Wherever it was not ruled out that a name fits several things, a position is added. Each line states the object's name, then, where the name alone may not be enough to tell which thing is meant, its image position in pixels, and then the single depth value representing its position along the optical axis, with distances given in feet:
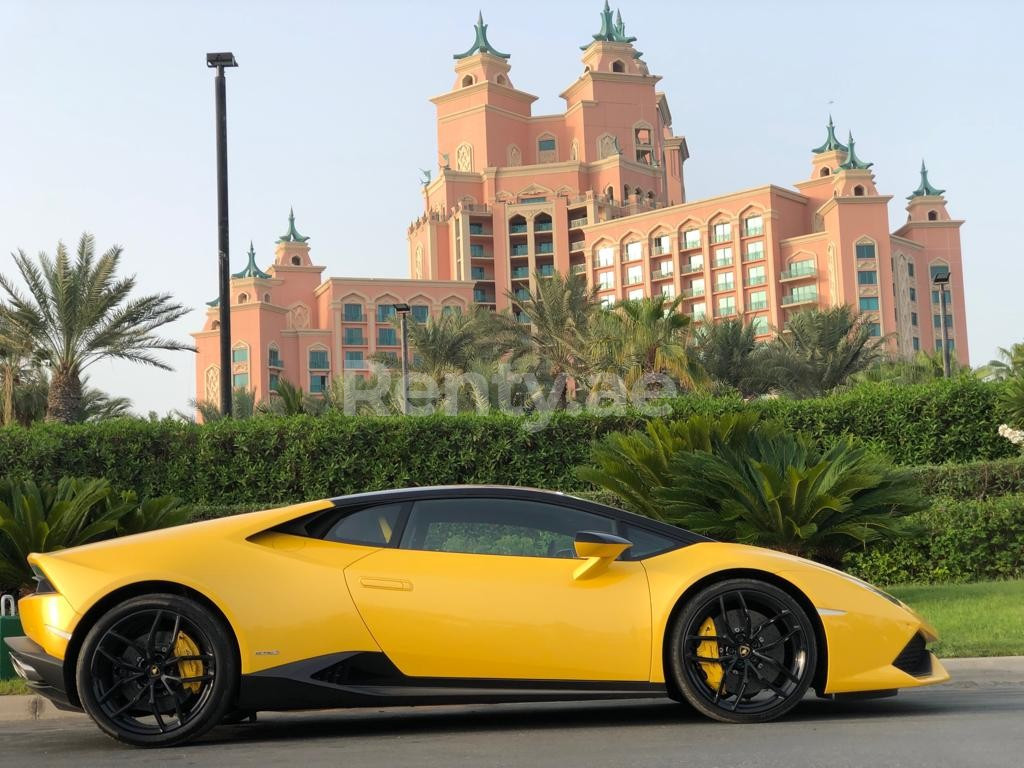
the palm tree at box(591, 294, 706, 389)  125.08
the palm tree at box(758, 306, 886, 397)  171.19
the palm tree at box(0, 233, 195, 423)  92.17
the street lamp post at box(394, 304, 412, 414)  111.75
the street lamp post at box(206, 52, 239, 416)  55.06
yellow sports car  18.04
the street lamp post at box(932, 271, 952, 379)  92.27
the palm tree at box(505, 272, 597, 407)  143.64
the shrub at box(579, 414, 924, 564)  34.81
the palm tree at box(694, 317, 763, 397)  171.22
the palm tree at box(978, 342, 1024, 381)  72.28
